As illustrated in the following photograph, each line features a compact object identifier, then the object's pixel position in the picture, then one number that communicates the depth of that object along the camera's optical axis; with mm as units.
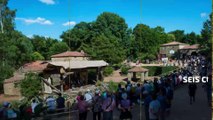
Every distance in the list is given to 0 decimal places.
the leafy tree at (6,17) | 18798
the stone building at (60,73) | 12941
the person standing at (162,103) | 4537
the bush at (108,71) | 21191
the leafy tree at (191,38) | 42450
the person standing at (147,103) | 4866
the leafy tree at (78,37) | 29645
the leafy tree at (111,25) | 31747
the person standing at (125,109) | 4571
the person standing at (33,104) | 5335
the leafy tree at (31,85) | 12838
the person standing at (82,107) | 4779
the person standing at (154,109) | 4274
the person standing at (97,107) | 4951
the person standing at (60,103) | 5799
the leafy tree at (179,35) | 46778
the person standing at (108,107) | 4549
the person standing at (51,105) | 5626
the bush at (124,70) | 22499
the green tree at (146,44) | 29398
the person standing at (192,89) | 6855
